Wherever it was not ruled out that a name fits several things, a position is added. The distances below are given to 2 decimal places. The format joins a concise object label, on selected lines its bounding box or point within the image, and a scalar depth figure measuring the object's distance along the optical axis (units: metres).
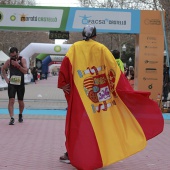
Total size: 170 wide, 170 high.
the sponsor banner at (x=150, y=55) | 16.17
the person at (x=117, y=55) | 8.75
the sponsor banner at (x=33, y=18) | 16.42
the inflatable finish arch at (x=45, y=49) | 35.53
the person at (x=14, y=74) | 10.12
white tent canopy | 43.64
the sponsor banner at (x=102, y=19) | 16.33
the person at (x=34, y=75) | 45.05
